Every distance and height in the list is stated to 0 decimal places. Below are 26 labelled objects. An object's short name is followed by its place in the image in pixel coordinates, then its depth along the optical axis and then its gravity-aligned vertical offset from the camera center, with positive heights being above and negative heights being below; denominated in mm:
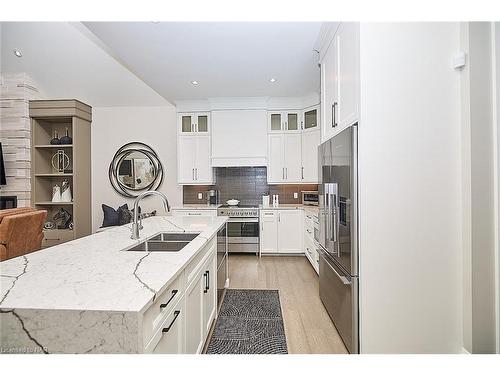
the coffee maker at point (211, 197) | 4871 -139
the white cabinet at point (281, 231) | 4383 -707
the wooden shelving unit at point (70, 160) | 4711 +563
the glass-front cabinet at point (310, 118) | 4423 +1232
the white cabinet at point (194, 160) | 4738 +538
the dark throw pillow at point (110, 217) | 4648 -483
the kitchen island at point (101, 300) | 822 -371
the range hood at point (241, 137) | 4633 +933
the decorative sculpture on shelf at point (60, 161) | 5047 +567
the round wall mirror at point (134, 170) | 5133 +396
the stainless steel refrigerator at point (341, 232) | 1689 -324
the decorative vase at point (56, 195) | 4879 -88
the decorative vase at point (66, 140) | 4867 +939
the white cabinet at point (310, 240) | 3469 -742
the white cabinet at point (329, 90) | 2180 +890
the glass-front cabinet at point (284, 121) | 4660 +1221
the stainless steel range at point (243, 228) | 4469 -664
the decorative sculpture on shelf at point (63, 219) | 4921 -548
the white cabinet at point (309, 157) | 4496 +552
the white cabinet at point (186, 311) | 967 -594
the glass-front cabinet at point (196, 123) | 4758 +1216
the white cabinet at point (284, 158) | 4633 +556
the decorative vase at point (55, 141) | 4840 +913
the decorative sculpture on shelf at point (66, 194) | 4887 -80
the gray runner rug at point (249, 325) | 1943 -1174
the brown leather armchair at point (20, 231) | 2387 -394
